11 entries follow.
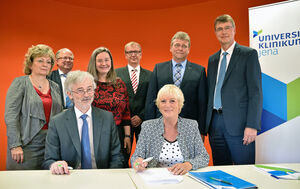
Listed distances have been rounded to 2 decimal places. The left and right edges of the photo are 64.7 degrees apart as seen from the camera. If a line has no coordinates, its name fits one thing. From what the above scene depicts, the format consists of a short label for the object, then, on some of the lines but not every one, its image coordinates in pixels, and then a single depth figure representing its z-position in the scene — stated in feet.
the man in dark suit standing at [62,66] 11.36
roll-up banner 11.44
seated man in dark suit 6.75
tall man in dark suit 8.36
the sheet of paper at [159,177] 5.07
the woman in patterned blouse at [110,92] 8.97
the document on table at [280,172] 5.35
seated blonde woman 6.78
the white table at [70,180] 4.83
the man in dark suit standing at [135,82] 10.76
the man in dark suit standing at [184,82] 9.50
